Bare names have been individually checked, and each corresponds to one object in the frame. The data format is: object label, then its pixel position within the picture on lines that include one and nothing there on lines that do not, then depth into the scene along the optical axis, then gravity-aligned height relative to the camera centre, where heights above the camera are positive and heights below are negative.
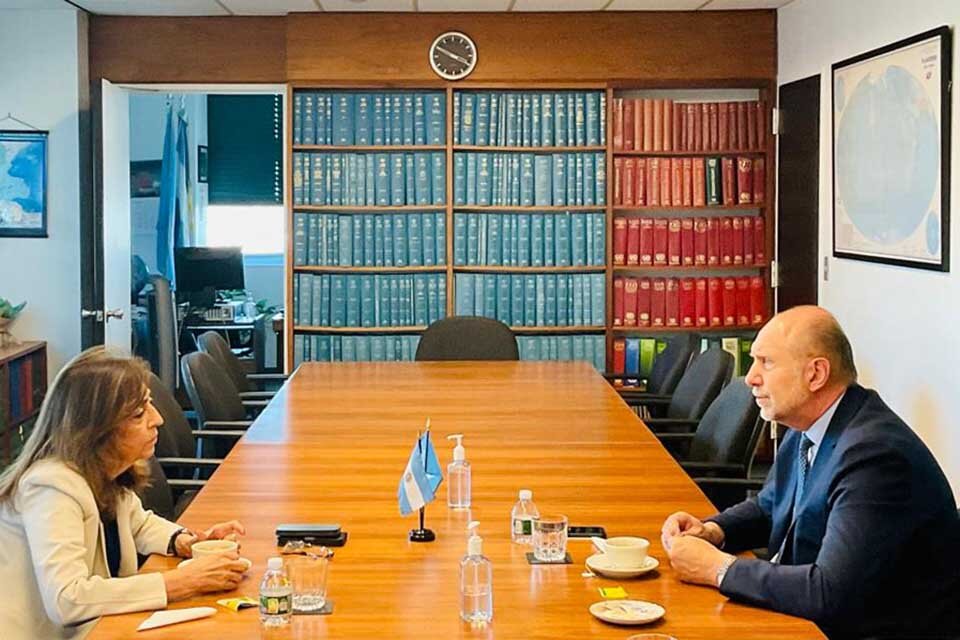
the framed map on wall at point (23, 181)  6.94 +0.46
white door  6.88 +0.28
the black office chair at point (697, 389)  4.66 -0.48
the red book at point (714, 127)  7.05 +0.76
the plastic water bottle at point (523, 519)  2.71 -0.56
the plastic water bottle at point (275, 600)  2.16 -0.58
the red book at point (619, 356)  7.14 -0.53
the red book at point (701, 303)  7.14 -0.23
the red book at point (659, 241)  7.11 +0.12
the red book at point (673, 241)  7.11 +0.12
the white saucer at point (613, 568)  2.44 -0.60
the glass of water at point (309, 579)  2.29 -0.58
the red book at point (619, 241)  7.11 +0.12
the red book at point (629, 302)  7.11 -0.22
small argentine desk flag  2.72 -0.47
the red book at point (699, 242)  7.12 +0.12
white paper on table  2.20 -0.63
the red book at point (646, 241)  7.11 +0.12
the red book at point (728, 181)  7.10 +0.46
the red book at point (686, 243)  7.12 +0.11
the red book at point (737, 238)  7.11 +0.14
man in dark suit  2.30 -0.49
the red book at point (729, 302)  7.13 -0.23
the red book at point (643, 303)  7.12 -0.23
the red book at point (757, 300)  7.14 -0.21
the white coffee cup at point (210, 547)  2.54 -0.58
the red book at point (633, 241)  7.11 +0.12
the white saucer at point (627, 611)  2.17 -0.62
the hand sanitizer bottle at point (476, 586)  2.21 -0.58
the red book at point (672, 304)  7.12 -0.24
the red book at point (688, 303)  7.14 -0.23
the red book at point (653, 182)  7.07 +0.46
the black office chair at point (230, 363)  5.50 -0.45
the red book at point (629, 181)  7.05 +0.46
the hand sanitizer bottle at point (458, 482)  3.04 -0.53
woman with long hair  2.35 -0.52
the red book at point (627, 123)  7.02 +0.79
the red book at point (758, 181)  7.10 +0.46
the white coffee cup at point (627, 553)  2.47 -0.57
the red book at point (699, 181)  7.10 +0.46
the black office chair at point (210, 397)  4.64 -0.51
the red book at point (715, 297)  7.13 -0.20
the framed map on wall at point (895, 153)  4.88 +0.46
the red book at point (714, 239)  7.12 +0.13
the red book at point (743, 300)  7.14 -0.21
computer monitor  9.90 -0.06
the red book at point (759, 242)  7.10 +0.12
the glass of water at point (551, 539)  2.57 -0.57
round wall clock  6.86 +1.15
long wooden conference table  2.21 -0.58
